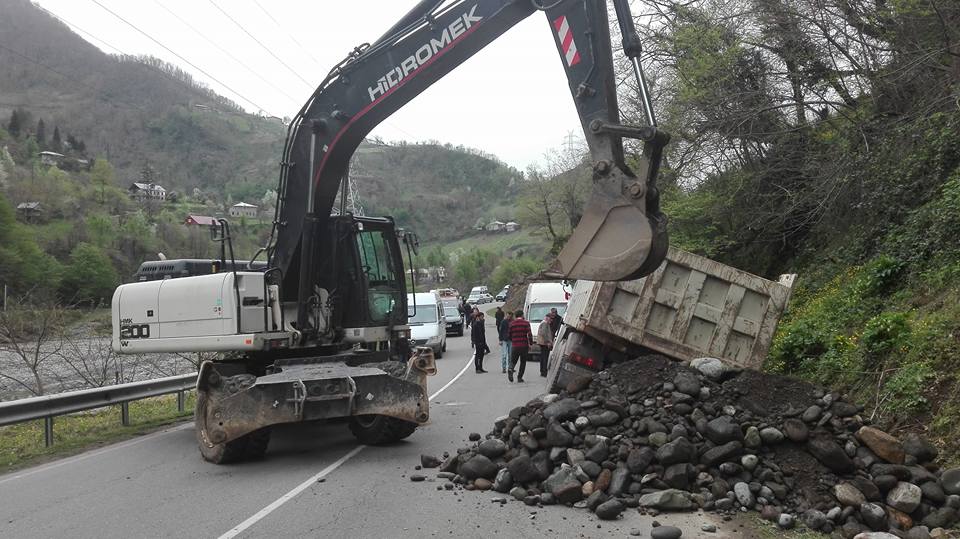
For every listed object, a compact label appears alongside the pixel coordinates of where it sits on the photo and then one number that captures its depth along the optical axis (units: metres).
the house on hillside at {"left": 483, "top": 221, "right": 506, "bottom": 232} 146.51
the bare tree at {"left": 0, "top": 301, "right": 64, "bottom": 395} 14.23
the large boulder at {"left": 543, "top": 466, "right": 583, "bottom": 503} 6.38
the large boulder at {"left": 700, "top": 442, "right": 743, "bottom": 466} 6.49
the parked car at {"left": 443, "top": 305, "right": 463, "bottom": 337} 38.25
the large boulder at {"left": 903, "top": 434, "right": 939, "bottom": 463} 6.20
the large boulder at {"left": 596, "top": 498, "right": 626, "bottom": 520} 5.95
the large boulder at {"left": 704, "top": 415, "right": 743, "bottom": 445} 6.62
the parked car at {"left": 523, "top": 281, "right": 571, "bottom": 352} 23.73
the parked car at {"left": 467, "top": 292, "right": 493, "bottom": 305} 77.44
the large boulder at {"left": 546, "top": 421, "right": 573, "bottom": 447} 7.10
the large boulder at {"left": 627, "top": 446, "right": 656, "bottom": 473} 6.56
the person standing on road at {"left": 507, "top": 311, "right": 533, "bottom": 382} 16.73
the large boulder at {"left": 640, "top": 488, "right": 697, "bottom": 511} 6.11
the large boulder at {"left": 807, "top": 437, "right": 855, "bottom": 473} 6.22
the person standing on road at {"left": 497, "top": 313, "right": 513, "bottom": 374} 18.34
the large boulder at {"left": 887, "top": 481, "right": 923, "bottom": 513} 5.60
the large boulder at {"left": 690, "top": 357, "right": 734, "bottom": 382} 7.78
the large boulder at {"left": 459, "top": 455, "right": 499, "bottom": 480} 7.16
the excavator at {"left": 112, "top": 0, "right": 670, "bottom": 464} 6.70
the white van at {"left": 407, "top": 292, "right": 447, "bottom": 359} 24.30
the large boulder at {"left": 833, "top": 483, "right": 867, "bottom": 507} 5.73
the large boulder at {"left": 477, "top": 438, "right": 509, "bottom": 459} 7.44
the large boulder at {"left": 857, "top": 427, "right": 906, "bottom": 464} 6.22
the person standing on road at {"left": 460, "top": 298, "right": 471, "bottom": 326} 42.25
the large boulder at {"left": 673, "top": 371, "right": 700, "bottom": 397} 7.35
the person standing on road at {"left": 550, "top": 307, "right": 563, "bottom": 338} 18.23
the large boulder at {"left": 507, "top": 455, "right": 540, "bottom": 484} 6.89
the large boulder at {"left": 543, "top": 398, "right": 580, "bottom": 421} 7.49
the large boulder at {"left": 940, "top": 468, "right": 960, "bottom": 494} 5.61
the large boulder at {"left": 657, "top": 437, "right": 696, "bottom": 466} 6.51
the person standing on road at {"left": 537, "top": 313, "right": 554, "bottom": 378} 17.78
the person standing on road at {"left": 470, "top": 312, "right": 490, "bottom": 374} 20.23
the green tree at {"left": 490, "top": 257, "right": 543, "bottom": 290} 94.23
